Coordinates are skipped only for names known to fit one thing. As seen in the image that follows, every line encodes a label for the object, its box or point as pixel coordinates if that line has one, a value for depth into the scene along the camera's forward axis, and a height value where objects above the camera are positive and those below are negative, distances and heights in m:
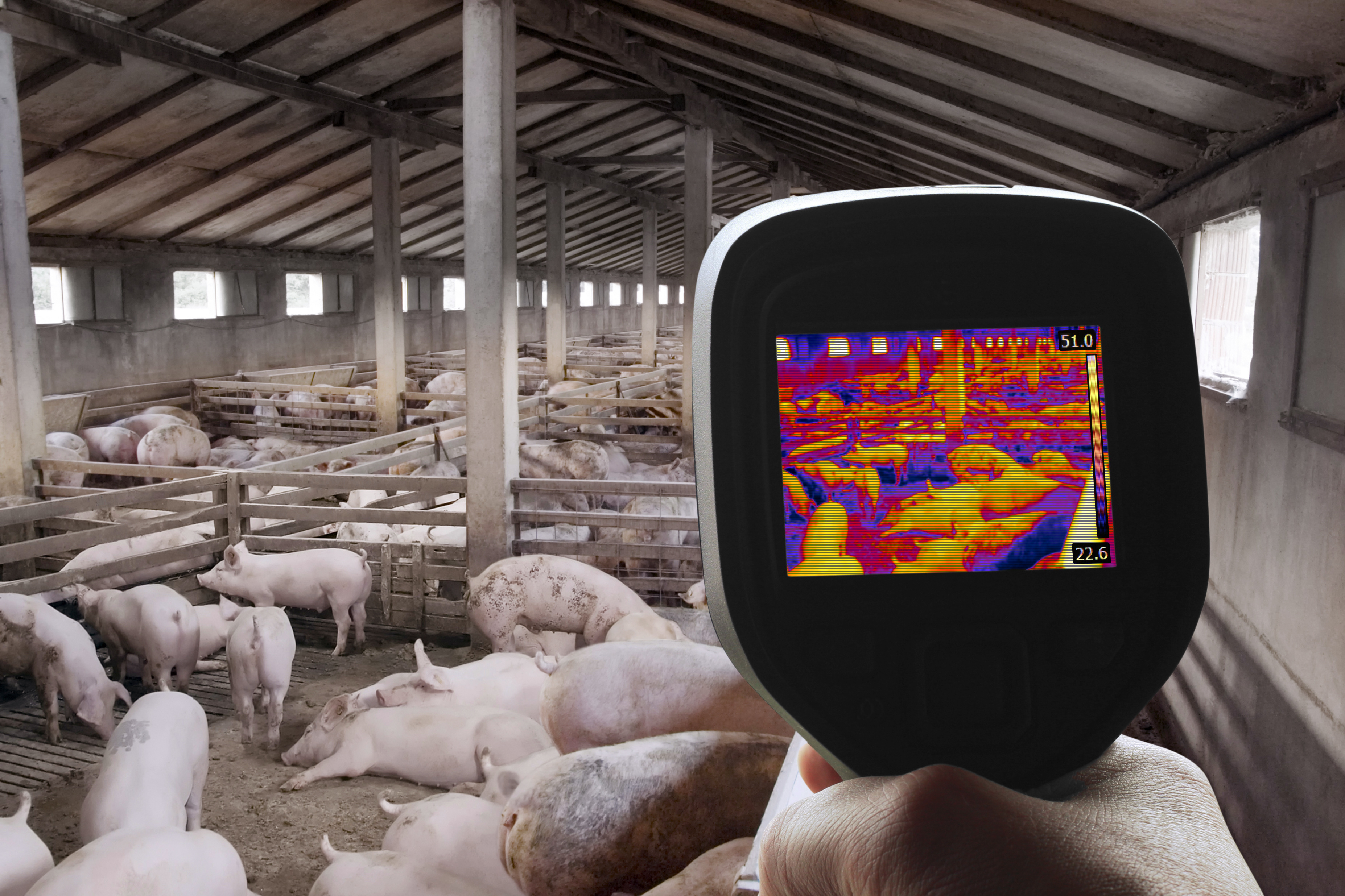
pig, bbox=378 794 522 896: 3.69 -1.90
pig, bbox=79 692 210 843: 3.82 -1.78
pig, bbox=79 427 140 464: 12.05 -1.48
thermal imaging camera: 0.90 -0.13
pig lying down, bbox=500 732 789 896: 3.24 -1.58
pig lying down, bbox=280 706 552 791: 4.76 -2.00
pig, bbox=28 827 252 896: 3.00 -1.66
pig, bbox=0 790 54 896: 3.42 -1.84
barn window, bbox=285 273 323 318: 21.33 +0.60
